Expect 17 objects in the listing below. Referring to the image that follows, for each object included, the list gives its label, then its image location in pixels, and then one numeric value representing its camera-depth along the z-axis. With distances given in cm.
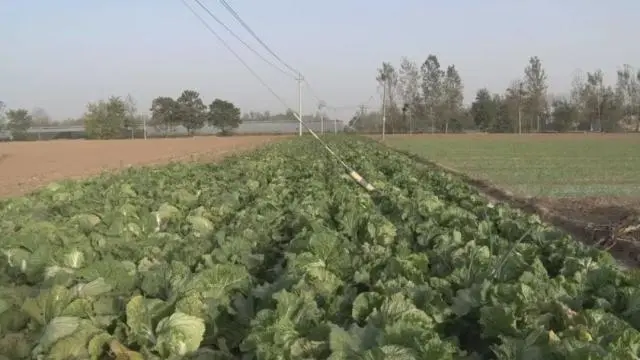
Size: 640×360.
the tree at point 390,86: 11856
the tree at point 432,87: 12169
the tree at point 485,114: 11319
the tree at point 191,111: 12181
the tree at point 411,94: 12275
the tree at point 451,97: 11625
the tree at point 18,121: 12144
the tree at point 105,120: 11056
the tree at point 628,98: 11131
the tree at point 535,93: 11219
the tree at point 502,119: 11188
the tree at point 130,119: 11992
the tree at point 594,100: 10862
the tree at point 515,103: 11084
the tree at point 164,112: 12088
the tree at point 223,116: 12138
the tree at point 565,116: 10925
